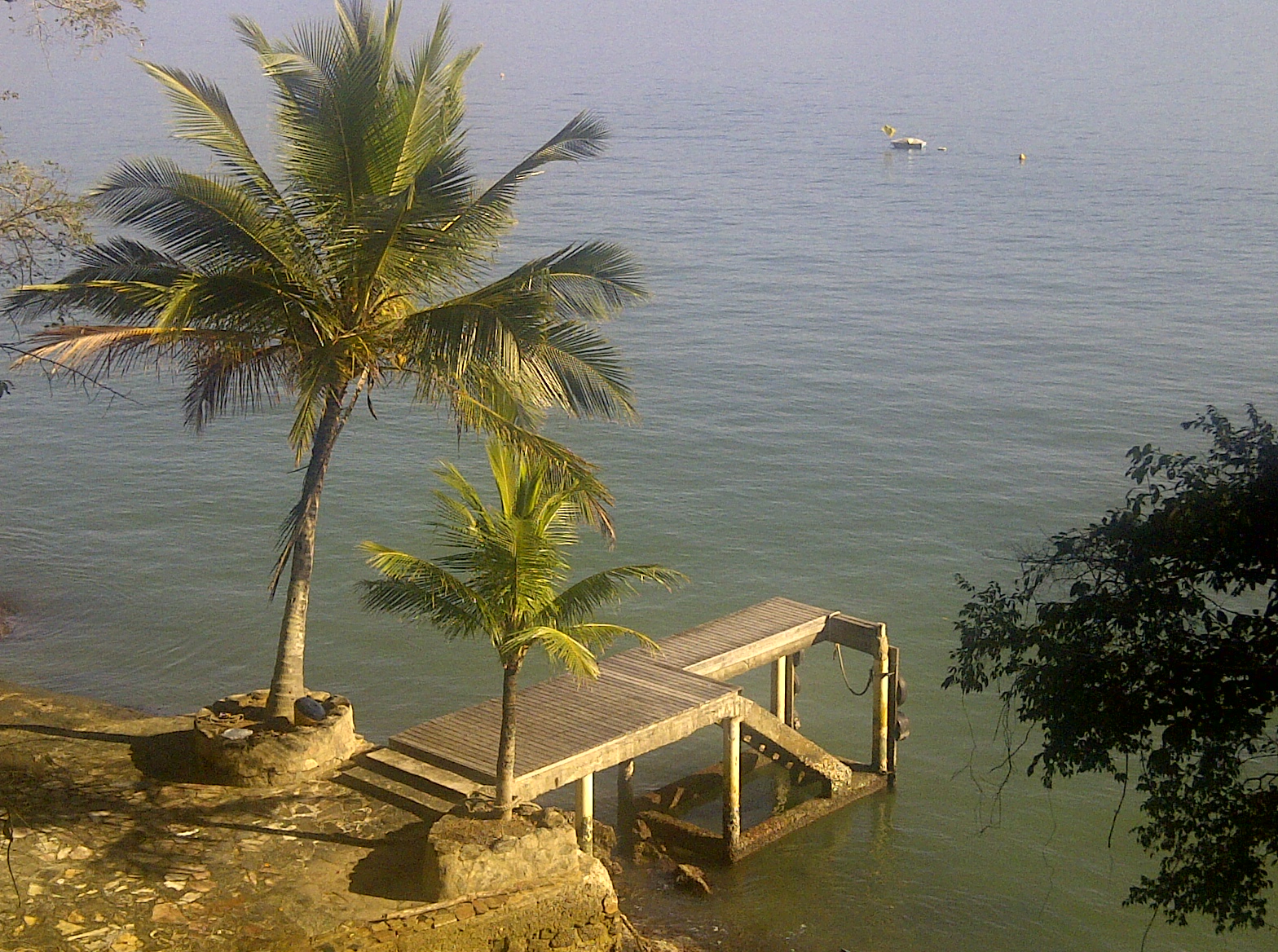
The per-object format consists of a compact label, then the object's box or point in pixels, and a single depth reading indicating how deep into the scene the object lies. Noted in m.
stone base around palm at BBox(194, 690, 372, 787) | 15.88
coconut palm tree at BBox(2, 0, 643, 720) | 15.18
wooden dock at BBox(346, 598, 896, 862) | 16.28
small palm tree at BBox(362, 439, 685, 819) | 14.36
